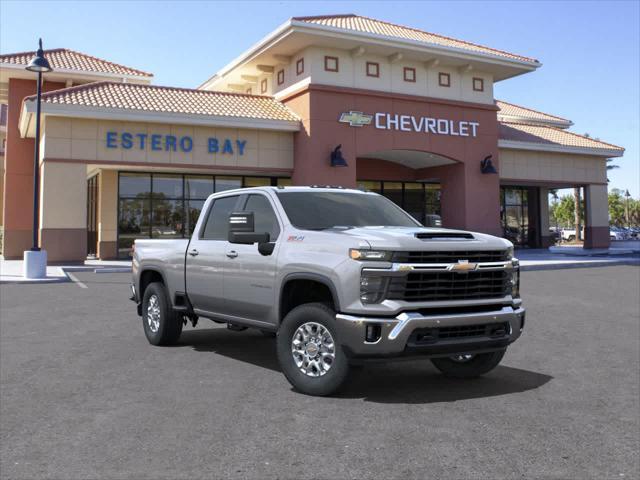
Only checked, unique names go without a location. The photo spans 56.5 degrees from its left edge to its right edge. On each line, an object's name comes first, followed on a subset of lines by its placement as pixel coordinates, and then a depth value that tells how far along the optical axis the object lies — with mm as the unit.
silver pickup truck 5367
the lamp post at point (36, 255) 18359
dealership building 23984
